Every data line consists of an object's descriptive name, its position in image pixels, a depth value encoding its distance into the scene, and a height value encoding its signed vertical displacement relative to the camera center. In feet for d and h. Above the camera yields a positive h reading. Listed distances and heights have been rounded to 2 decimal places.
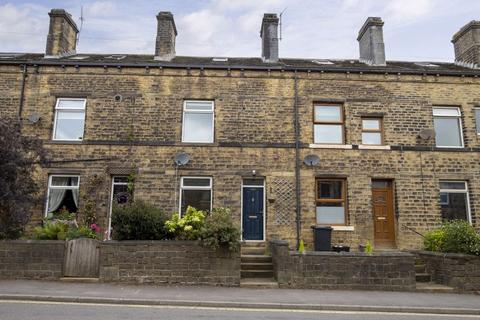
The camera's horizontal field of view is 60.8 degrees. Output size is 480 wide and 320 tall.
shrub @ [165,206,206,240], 37.58 +0.84
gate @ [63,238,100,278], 36.58 -2.15
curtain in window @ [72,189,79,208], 48.93 +4.57
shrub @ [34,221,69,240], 38.97 +0.05
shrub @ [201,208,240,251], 35.32 +0.14
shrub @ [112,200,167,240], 37.19 +1.03
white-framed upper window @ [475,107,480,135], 52.80 +15.56
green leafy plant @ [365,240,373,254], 42.96 -1.04
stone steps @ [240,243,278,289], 35.81 -3.35
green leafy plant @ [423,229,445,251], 42.27 -0.12
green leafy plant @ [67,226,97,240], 39.01 +0.08
